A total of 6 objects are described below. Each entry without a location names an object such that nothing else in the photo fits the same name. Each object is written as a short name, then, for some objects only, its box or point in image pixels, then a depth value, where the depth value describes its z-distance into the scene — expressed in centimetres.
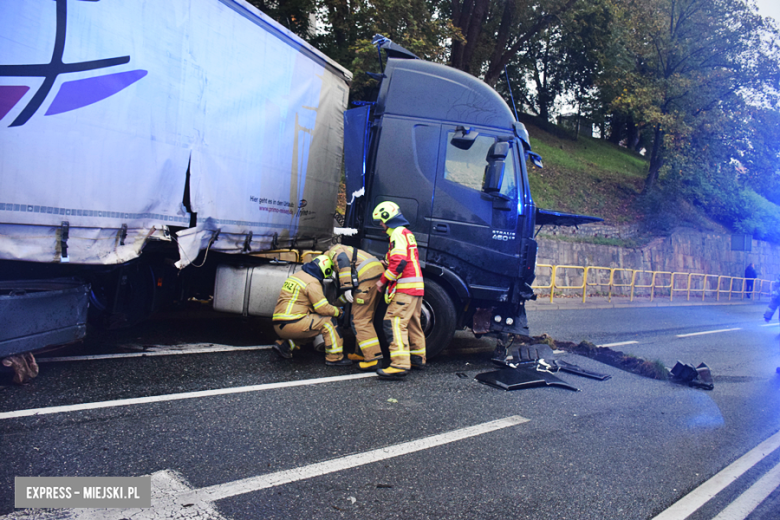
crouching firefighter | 493
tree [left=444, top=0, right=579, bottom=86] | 1379
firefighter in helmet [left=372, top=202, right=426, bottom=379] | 483
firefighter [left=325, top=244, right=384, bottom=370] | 492
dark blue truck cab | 536
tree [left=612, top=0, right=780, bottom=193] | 1981
